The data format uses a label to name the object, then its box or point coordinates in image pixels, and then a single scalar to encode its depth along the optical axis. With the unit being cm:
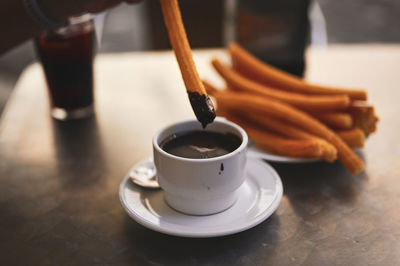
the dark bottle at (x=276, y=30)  127
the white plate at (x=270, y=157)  89
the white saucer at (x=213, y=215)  67
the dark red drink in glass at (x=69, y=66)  108
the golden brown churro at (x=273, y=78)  99
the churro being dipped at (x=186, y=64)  71
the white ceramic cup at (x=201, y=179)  69
